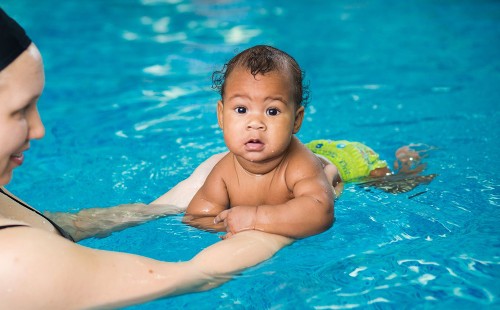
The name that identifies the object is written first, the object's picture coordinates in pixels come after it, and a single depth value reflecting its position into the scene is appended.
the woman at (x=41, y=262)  2.33
